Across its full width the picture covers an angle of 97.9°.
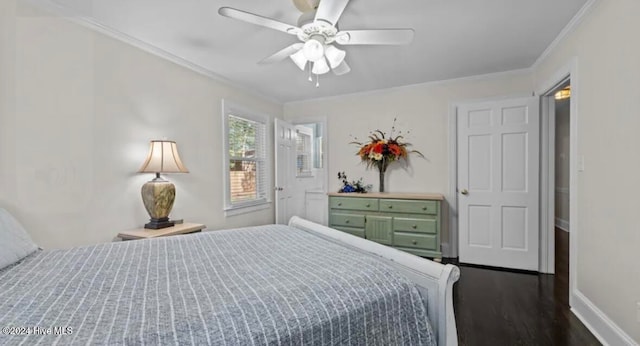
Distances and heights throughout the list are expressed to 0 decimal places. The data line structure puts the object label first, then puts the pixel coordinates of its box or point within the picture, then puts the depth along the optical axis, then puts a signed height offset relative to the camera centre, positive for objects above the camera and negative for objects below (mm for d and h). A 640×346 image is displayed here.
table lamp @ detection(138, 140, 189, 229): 2422 -131
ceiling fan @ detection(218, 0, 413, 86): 1640 +897
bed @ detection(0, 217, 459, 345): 703 -401
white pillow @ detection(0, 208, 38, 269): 1179 -324
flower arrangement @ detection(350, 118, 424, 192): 3896 +242
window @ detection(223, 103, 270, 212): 3592 +128
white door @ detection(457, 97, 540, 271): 3129 -195
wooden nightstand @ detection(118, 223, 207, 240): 2238 -522
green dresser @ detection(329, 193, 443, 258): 3422 -674
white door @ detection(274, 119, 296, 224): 4043 +22
